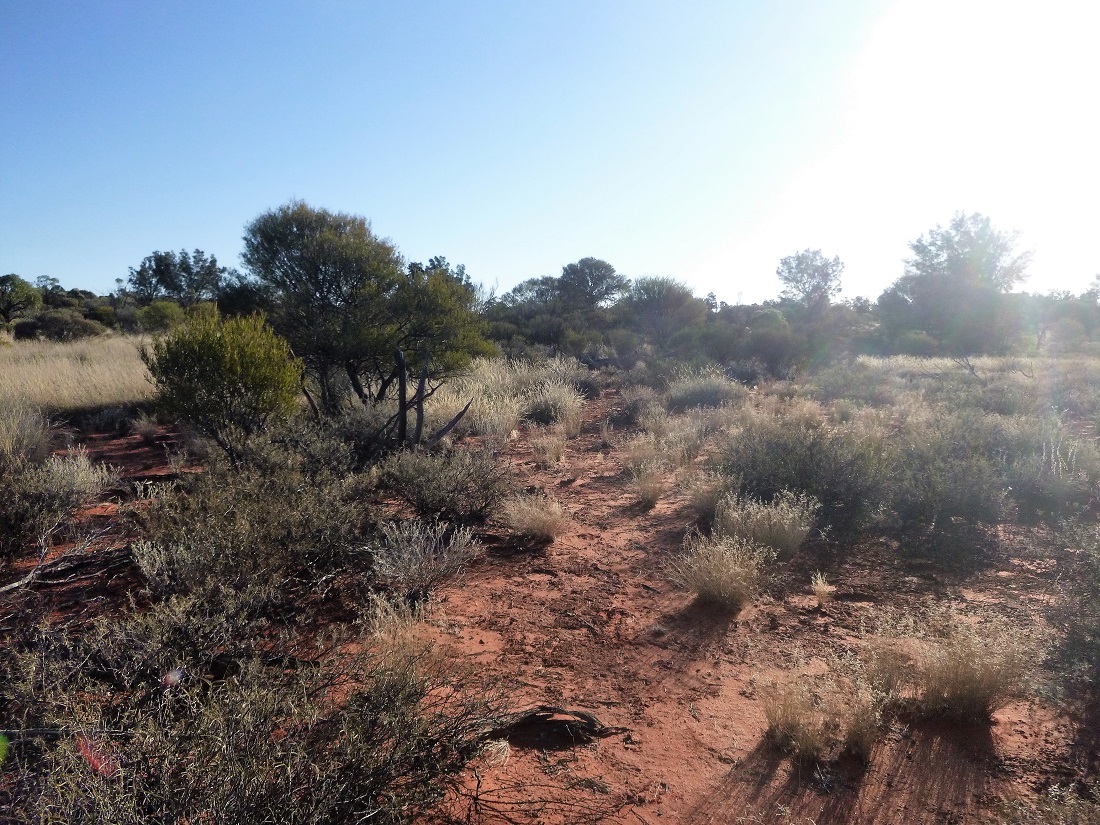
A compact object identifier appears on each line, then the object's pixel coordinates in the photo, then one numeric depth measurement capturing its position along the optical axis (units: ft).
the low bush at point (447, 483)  17.76
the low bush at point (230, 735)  5.59
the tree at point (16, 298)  102.73
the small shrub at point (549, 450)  27.69
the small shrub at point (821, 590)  14.28
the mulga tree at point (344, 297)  29.01
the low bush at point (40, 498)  14.83
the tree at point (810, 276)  125.80
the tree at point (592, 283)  127.34
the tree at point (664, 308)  82.64
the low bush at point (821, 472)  19.26
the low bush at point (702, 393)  41.39
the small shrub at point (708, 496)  19.85
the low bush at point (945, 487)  18.44
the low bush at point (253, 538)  11.09
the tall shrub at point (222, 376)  19.53
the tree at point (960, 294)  86.28
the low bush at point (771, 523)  16.56
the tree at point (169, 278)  122.93
